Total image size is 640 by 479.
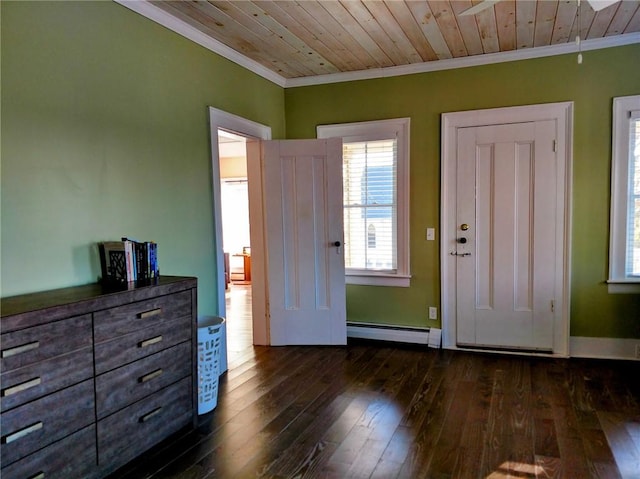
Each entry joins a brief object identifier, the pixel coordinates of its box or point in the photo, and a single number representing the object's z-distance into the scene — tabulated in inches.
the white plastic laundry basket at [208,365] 107.3
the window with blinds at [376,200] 161.8
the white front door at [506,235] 144.3
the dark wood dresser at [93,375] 65.3
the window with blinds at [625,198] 135.2
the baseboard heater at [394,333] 158.7
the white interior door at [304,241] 157.3
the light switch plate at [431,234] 158.2
